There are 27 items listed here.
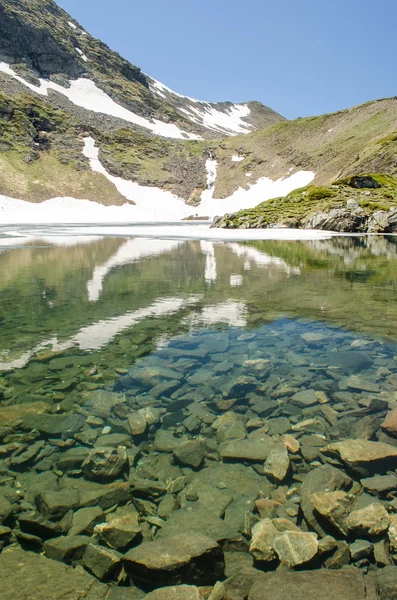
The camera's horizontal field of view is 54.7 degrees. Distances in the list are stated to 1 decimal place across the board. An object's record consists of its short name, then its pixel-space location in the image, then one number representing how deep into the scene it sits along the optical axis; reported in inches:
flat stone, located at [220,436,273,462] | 209.8
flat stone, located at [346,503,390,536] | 155.6
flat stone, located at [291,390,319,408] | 264.7
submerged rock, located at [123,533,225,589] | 135.8
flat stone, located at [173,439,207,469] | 206.9
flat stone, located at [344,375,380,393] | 281.3
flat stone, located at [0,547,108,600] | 128.0
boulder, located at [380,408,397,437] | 225.8
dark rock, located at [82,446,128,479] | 195.2
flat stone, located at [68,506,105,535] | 160.2
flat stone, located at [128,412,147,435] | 233.4
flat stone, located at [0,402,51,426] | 246.6
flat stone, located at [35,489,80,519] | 167.3
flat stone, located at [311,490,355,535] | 158.9
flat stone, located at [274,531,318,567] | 143.9
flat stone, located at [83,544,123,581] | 139.6
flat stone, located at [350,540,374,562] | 145.9
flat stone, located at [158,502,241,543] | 156.9
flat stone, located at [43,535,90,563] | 147.4
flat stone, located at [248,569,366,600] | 123.9
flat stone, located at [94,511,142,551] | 153.3
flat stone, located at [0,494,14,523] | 165.2
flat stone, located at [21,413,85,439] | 232.7
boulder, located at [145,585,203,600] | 125.9
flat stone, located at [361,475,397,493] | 179.9
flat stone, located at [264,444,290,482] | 193.9
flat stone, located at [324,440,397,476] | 194.2
